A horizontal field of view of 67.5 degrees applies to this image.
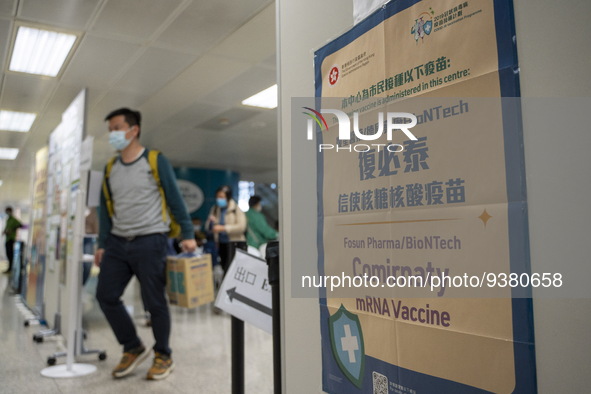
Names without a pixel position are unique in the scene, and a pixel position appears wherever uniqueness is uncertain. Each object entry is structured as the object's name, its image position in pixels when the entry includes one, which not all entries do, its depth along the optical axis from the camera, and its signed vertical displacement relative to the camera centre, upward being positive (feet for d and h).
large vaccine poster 2.57 +0.17
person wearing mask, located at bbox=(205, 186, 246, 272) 14.67 +0.42
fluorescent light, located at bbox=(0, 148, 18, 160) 27.04 +5.34
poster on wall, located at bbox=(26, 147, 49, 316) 14.98 -0.09
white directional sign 4.81 -0.66
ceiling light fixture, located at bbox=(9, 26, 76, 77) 11.80 +5.36
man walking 8.36 -0.14
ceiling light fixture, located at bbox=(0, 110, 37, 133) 19.16 +5.31
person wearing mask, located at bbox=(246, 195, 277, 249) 15.07 +0.05
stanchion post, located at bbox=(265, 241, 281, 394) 4.20 -0.67
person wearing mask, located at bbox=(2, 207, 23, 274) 29.58 +0.36
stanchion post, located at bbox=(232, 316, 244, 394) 5.05 -1.42
